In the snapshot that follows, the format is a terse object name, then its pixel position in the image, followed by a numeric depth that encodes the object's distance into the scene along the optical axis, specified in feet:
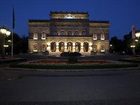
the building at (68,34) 144.73
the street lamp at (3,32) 66.70
